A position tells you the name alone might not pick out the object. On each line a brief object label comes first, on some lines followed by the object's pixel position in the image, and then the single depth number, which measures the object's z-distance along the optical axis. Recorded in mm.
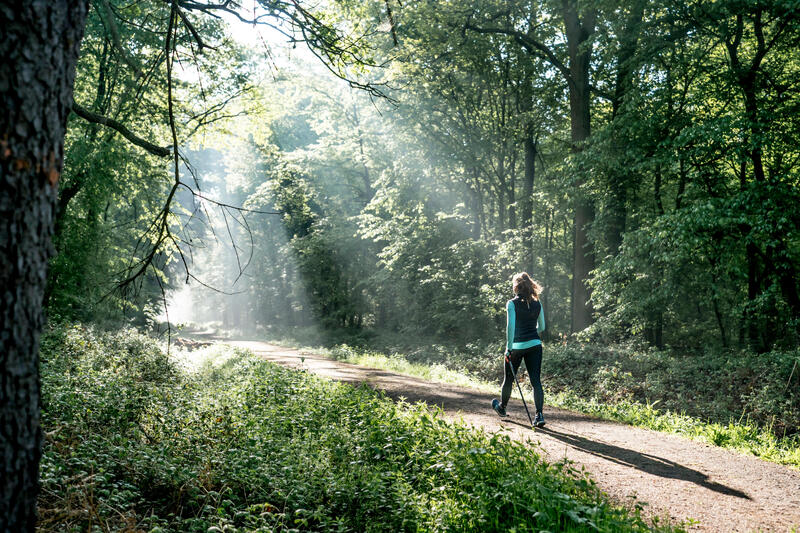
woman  7414
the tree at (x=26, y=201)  1802
